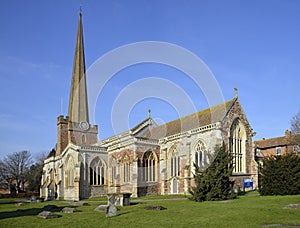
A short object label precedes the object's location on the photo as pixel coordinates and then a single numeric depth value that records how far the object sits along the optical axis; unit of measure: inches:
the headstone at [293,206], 677.9
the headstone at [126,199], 975.3
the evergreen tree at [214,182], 965.2
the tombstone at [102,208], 867.1
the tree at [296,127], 1680.6
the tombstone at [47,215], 750.9
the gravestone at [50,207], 994.6
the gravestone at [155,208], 812.2
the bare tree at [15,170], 3022.9
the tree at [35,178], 2815.0
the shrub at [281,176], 993.5
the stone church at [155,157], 1396.4
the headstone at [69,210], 876.6
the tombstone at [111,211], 724.7
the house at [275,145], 2292.9
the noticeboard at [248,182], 1391.5
